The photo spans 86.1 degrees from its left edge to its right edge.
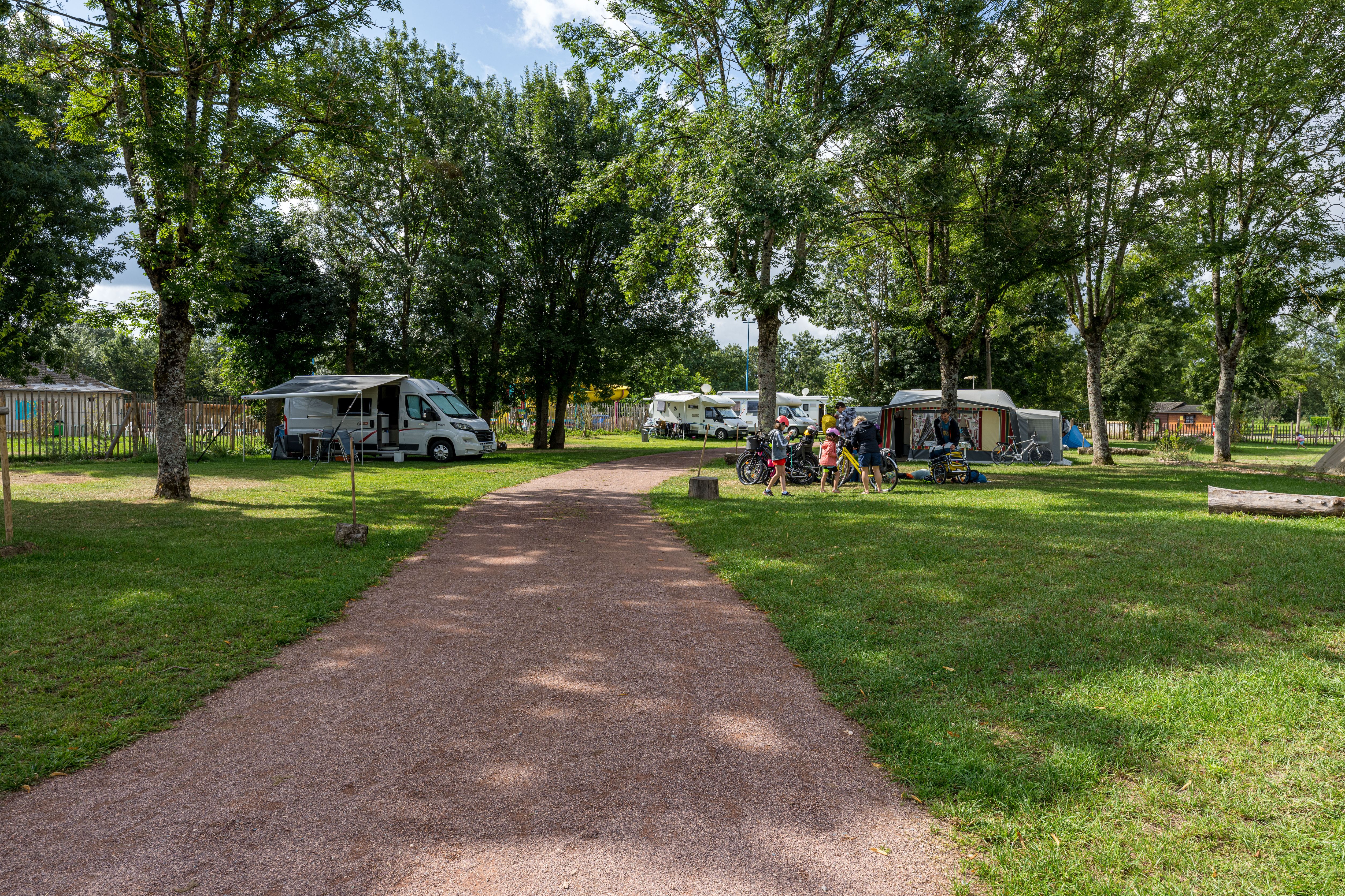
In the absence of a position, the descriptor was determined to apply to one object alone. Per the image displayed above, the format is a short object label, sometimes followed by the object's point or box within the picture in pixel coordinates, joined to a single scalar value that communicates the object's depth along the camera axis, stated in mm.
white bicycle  23984
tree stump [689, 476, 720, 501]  12766
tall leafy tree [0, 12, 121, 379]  15961
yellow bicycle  14180
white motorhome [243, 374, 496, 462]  20844
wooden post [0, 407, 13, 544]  6895
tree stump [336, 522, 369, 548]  8227
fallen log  9969
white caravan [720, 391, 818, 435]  36250
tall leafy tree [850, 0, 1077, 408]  14234
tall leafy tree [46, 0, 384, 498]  10500
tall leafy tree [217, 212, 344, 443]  24359
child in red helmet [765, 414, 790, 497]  13445
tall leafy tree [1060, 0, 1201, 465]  17141
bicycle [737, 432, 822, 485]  15117
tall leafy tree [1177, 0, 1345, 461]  19031
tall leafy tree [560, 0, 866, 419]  13453
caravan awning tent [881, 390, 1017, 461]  24062
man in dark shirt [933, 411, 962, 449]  18000
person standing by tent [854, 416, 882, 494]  13406
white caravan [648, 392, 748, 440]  37000
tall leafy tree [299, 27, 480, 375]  23516
